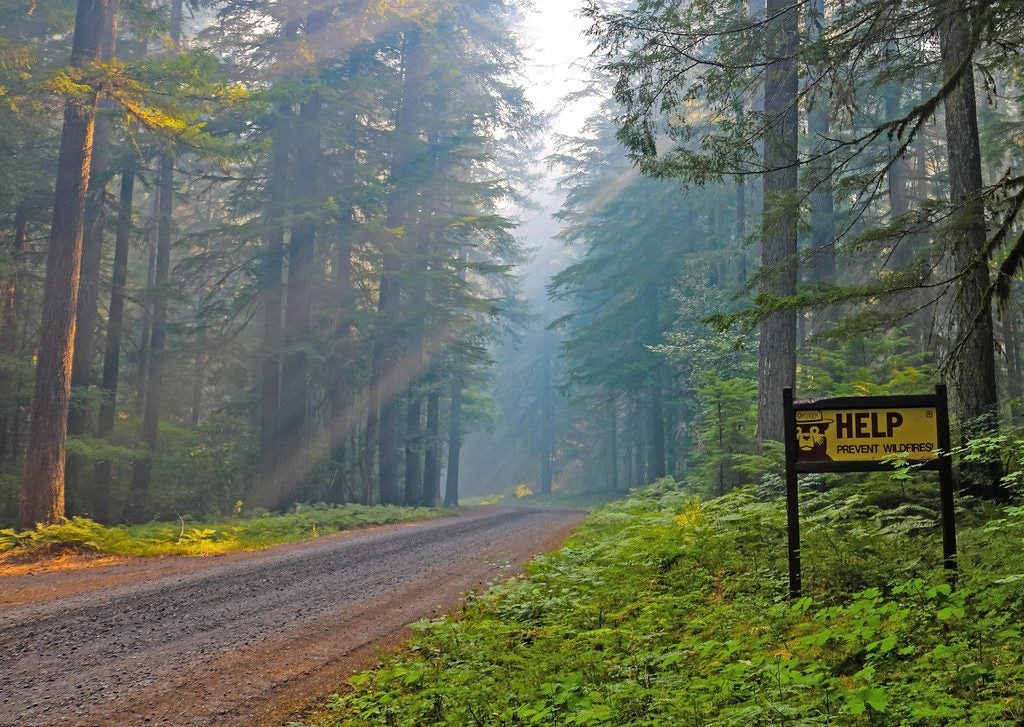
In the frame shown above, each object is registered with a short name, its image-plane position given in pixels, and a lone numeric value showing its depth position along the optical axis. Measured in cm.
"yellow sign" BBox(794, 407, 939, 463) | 538
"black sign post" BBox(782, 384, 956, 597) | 532
